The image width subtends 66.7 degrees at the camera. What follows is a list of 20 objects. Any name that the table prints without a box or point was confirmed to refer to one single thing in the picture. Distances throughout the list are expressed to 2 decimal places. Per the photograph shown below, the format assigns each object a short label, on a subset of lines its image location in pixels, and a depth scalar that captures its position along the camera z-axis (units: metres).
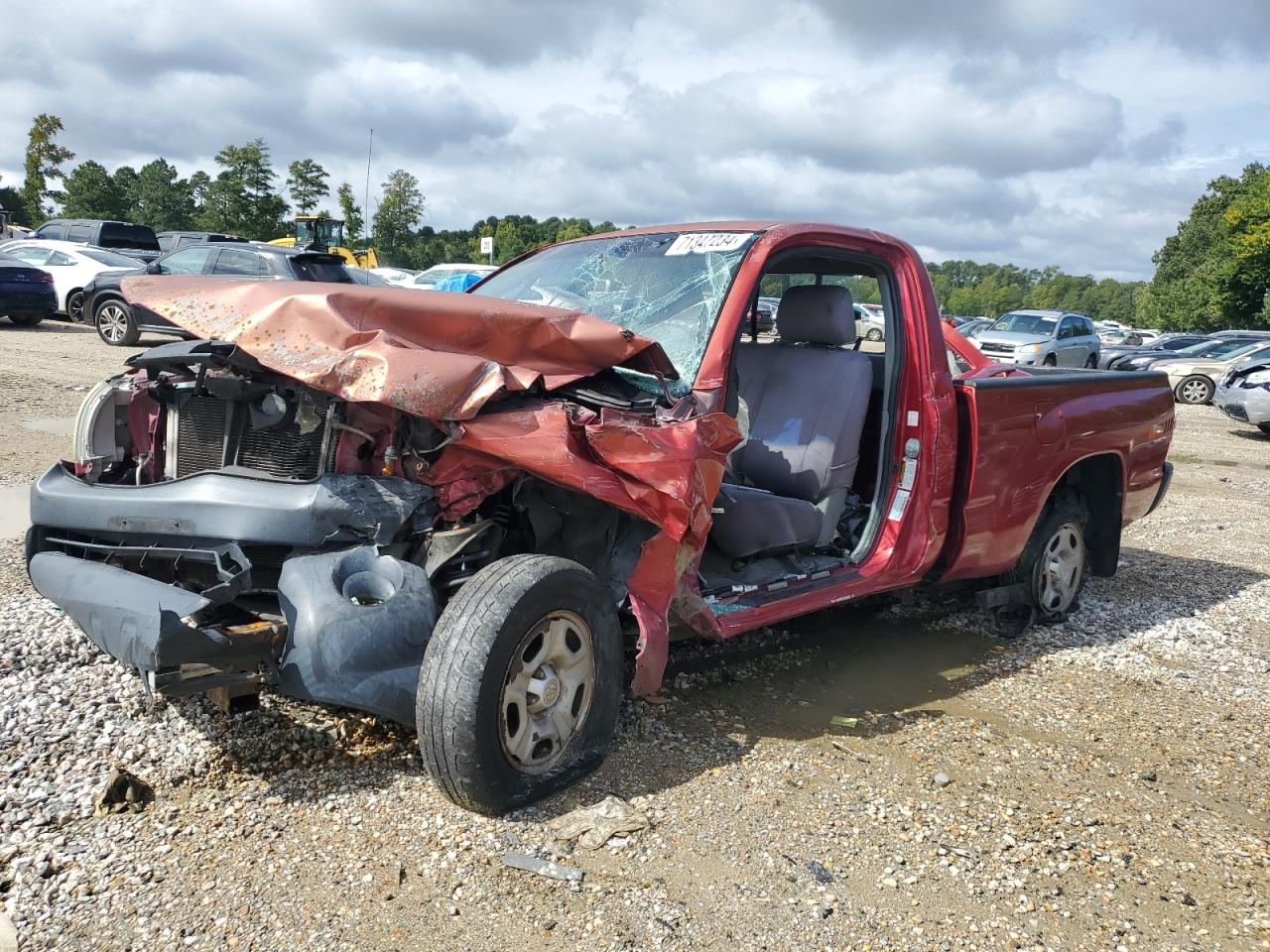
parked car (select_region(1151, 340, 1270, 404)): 19.59
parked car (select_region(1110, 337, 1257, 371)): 20.44
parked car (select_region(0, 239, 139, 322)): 17.22
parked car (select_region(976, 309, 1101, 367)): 21.30
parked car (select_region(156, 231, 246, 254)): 23.51
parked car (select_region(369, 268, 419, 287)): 25.96
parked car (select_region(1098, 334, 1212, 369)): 22.80
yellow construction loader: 32.16
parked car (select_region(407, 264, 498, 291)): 23.20
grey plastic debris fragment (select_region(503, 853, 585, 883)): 2.68
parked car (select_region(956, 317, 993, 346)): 22.83
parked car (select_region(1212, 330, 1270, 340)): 23.34
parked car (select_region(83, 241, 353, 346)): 13.71
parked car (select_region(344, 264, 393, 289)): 16.44
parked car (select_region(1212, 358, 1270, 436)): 14.27
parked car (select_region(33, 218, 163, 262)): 23.78
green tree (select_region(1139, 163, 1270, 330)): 39.72
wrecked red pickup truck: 2.75
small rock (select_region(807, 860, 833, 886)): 2.80
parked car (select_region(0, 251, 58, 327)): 15.73
